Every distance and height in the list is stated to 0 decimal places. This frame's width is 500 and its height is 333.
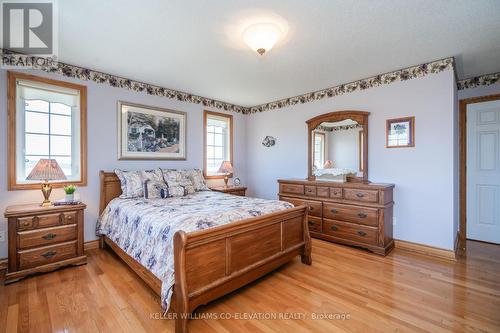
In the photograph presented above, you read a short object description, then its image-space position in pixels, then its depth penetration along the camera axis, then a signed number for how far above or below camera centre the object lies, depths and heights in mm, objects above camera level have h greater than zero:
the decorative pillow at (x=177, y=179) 3560 -187
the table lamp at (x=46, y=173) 2557 -61
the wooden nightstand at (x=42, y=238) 2371 -753
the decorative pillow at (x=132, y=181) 3248 -195
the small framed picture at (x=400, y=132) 3193 +460
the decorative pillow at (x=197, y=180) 3971 -230
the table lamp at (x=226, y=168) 4574 -36
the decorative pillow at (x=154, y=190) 3211 -316
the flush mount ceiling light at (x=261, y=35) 2141 +1195
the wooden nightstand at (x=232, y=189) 4273 -416
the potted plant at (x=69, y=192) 2803 -288
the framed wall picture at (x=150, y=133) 3596 +556
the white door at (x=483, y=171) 3443 -87
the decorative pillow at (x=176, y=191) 3332 -343
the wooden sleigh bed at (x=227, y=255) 1680 -796
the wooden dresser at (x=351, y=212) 3102 -648
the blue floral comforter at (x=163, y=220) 1877 -484
